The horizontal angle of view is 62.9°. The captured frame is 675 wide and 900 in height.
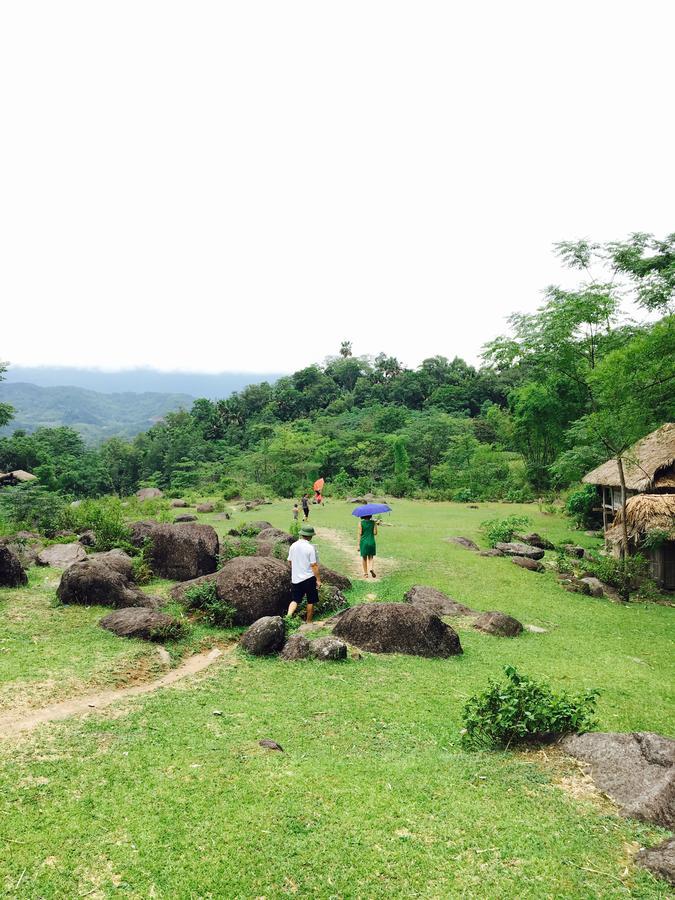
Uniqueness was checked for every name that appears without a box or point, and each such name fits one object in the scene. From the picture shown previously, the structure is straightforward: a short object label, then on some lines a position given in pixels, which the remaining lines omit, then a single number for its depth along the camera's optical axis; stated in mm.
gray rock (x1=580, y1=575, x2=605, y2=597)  14047
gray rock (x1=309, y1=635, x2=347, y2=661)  8250
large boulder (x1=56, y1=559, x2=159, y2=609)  10328
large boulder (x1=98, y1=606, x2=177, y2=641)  8930
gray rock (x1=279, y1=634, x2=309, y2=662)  8383
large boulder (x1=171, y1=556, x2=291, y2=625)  10461
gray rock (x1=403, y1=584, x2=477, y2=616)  11414
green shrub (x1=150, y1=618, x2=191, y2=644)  8883
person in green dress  13867
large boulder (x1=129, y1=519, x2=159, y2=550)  14320
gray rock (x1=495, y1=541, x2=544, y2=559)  17719
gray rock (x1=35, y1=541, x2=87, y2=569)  13961
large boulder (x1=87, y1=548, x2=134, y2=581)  12297
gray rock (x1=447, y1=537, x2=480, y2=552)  19031
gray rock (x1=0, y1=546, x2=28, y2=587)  11156
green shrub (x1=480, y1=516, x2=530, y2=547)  19922
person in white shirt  10070
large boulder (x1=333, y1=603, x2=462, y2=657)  8852
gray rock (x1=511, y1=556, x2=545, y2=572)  16094
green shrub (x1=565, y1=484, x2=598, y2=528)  23375
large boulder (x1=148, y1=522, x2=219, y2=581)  13336
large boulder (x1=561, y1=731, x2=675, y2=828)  4332
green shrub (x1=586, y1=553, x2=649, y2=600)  14281
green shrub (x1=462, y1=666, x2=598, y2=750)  5664
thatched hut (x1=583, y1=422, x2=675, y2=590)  15281
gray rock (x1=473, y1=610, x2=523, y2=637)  10289
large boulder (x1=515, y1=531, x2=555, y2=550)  20094
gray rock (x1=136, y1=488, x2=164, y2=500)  36444
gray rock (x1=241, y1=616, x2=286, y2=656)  8594
